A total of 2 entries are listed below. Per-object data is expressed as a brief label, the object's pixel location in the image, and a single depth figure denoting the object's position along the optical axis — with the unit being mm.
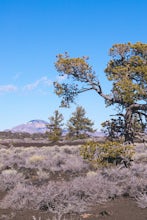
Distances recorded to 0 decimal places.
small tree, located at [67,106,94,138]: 65812
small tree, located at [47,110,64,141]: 65875
